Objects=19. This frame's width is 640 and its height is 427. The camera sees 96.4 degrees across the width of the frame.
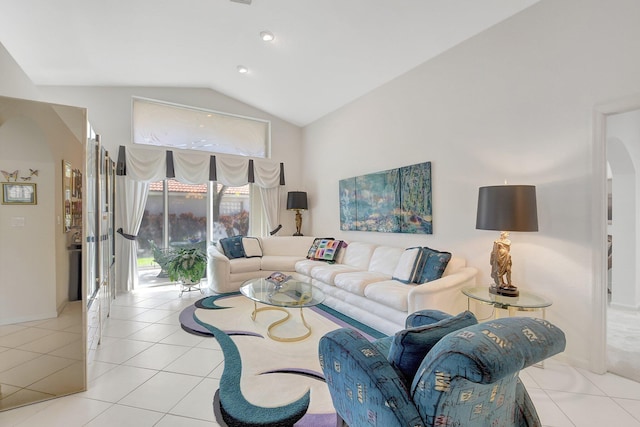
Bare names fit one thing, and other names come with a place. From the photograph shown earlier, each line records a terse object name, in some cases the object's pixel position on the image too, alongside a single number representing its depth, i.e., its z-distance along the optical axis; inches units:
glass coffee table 109.7
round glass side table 85.6
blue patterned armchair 36.6
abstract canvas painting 140.1
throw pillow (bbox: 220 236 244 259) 189.3
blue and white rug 69.7
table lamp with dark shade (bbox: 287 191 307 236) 216.8
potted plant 169.9
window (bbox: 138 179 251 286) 191.9
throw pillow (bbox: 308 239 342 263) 176.7
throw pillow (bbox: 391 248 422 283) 124.3
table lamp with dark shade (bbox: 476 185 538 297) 89.0
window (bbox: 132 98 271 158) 189.8
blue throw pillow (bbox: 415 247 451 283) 116.2
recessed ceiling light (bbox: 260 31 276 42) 133.0
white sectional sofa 104.9
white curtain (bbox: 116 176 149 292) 179.2
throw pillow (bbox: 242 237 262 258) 192.9
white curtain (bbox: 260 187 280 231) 225.6
